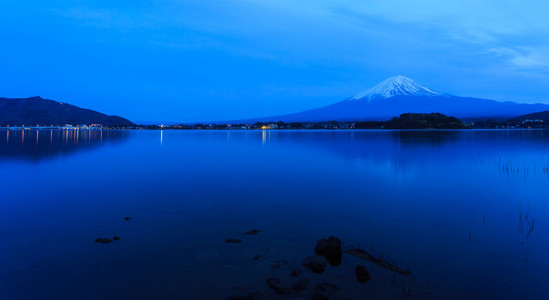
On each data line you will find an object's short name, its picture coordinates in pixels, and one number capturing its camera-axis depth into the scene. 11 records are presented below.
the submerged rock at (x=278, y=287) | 5.58
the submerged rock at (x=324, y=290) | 5.37
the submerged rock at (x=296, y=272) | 6.21
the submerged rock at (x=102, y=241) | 7.82
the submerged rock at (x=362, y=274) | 6.02
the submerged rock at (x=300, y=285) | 5.66
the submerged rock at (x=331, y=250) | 6.81
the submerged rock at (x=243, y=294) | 5.36
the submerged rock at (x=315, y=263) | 6.36
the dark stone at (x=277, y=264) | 6.55
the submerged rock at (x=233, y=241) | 7.92
